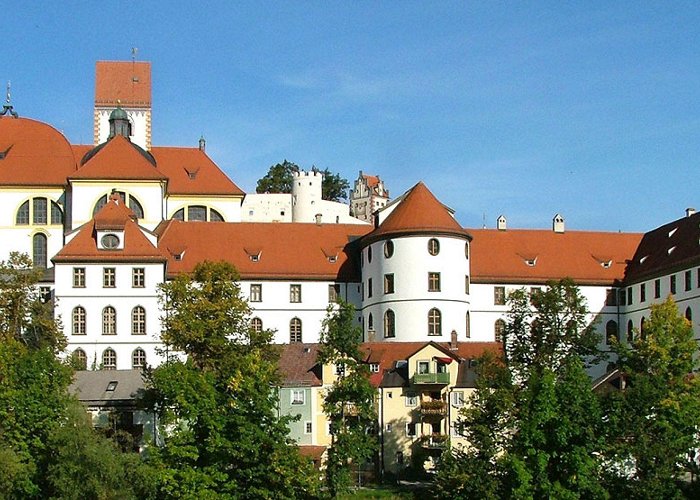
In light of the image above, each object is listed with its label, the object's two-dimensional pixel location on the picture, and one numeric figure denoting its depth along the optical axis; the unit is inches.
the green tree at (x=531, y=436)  2202.3
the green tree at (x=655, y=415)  2201.0
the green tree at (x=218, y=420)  2185.0
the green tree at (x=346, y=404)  2347.4
